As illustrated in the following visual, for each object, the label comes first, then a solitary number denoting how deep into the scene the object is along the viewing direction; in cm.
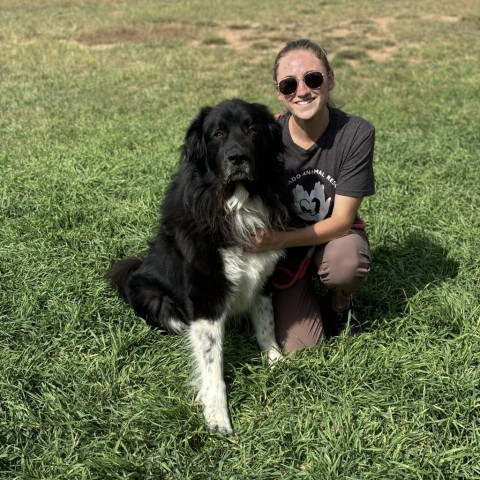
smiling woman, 263
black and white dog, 240
